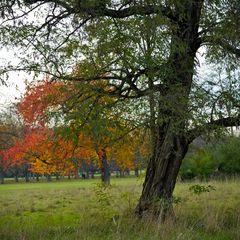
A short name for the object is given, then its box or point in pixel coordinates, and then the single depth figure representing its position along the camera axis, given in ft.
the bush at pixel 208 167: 117.08
